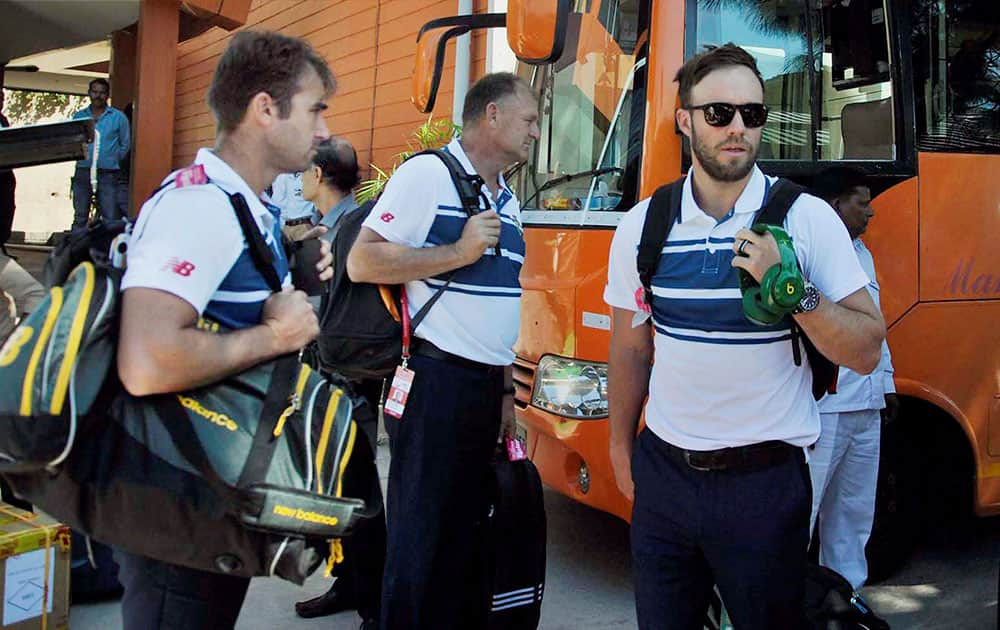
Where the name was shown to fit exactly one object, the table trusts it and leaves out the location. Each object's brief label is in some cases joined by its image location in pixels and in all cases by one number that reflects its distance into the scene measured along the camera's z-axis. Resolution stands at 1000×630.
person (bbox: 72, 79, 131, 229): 11.92
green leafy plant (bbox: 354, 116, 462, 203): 8.20
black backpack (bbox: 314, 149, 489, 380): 3.20
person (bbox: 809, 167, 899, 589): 3.79
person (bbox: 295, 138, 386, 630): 3.86
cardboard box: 3.43
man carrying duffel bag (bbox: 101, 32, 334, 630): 1.78
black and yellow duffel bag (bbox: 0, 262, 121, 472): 1.65
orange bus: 3.92
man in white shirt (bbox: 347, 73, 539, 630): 3.10
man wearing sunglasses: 2.27
